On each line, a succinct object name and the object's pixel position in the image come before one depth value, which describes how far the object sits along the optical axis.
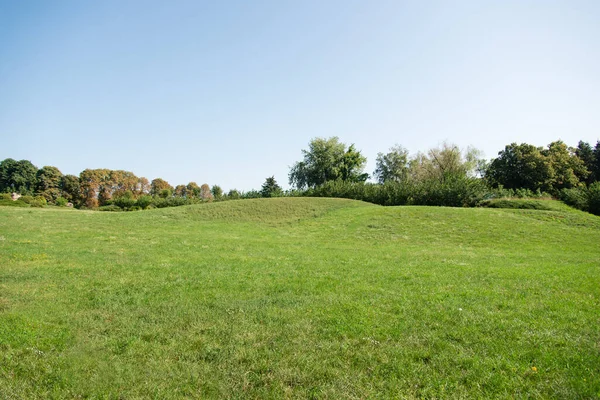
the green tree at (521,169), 47.12
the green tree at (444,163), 52.16
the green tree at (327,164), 62.78
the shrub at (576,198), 28.81
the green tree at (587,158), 54.62
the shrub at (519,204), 27.32
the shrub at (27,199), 45.61
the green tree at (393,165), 67.38
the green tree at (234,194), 53.22
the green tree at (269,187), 54.12
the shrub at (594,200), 27.81
